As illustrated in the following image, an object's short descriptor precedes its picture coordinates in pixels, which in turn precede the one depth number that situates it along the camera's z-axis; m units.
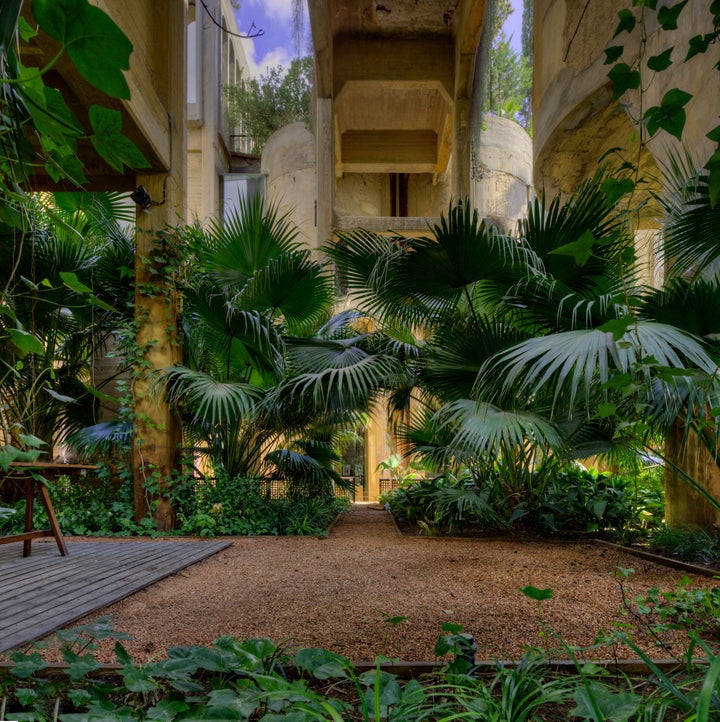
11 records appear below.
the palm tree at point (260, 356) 4.15
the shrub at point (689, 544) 3.12
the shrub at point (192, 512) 4.20
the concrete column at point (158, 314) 4.31
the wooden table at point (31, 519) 3.04
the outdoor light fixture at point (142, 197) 4.33
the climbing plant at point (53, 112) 0.64
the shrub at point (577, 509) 4.07
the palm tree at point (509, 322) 2.62
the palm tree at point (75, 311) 4.41
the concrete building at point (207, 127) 13.03
